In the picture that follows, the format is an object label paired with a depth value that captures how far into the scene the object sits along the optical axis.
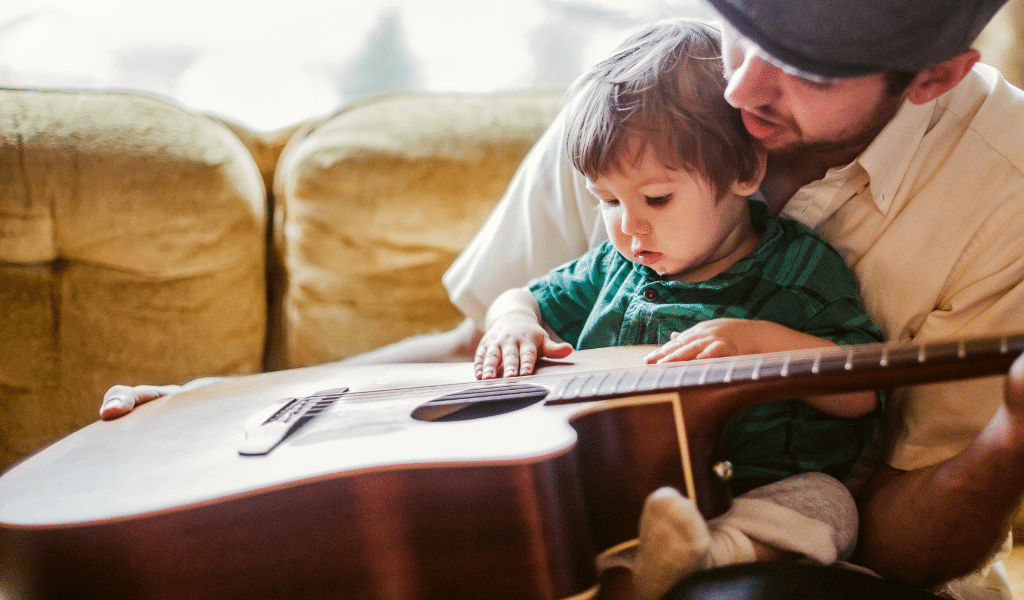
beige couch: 1.56
